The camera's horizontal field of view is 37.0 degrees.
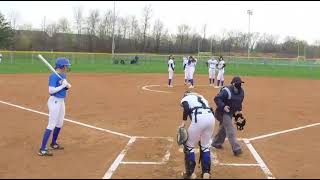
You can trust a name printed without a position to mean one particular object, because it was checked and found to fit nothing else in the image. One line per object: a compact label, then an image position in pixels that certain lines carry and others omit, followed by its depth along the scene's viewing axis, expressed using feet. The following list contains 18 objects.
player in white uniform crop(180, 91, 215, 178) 25.03
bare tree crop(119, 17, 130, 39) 327.88
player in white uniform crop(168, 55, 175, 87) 86.38
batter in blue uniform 30.48
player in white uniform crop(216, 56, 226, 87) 85.39
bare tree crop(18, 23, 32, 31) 324.15
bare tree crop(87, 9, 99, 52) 303.07
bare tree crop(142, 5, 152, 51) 334.65
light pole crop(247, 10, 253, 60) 260.05
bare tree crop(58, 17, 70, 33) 318.45
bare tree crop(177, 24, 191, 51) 351.07
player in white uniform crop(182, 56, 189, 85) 85.56
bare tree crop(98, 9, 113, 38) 301.53
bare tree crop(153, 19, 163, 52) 331.16
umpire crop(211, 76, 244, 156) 31.22
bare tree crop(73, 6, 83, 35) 307.78
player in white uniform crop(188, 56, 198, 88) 84.74
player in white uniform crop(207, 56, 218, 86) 90.48
